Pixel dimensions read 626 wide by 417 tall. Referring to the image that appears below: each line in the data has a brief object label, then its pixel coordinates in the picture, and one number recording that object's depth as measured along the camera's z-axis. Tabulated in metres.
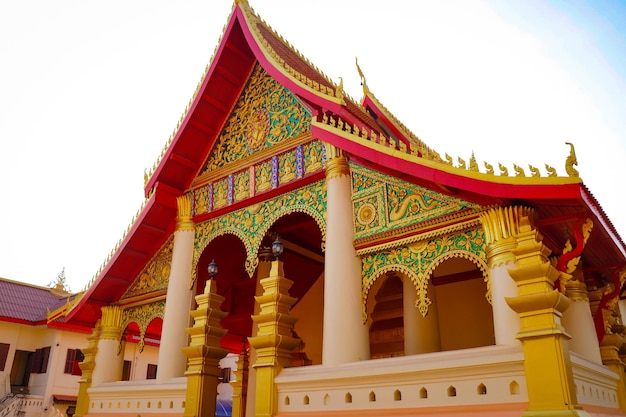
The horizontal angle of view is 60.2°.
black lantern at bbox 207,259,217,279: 8.08
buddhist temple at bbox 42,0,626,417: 5.14
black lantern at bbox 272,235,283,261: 7.25
